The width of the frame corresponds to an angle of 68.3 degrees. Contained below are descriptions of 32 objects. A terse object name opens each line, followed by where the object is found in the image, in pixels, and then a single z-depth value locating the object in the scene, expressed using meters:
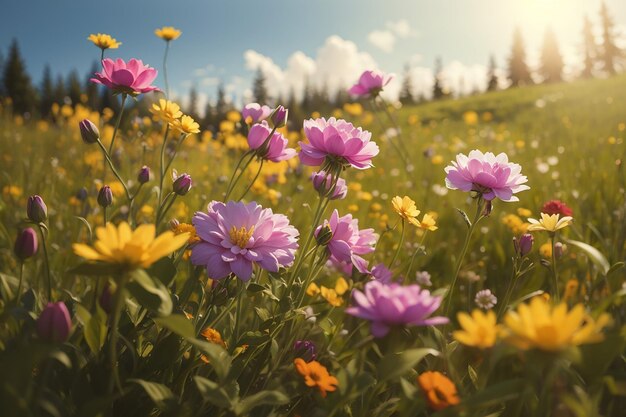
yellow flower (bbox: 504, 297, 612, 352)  0.41
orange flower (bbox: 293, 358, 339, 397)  0.66
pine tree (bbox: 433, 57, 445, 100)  27.38
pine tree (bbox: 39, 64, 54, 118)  28.30
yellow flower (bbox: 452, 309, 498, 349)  0.45
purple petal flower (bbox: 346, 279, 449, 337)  0.52
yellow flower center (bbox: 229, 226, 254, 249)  0.73
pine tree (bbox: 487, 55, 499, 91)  31.45
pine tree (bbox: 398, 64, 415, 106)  29.57
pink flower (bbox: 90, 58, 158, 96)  0.88
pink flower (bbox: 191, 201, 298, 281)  0.69
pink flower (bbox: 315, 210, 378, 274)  0.80
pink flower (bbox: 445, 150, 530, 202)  0.82
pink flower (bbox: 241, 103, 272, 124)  1.04
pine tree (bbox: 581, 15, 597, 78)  34.88
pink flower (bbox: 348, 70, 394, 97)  1.53
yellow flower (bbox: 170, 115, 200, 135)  0.90
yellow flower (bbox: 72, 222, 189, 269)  0.49
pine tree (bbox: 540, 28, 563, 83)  33.41
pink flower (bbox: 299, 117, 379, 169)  0.79
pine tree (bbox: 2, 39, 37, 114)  25.72
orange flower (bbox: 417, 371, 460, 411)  0.57
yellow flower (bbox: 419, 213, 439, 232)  0.96
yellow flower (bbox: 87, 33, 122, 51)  1.10
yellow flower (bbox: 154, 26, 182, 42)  1.31
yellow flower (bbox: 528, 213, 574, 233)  0.80
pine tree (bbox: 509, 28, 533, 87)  31.62
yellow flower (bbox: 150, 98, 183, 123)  0.92
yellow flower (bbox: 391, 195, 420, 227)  0.88
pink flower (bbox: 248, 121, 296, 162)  0.90
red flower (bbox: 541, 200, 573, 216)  1.12
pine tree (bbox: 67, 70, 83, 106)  25.27
